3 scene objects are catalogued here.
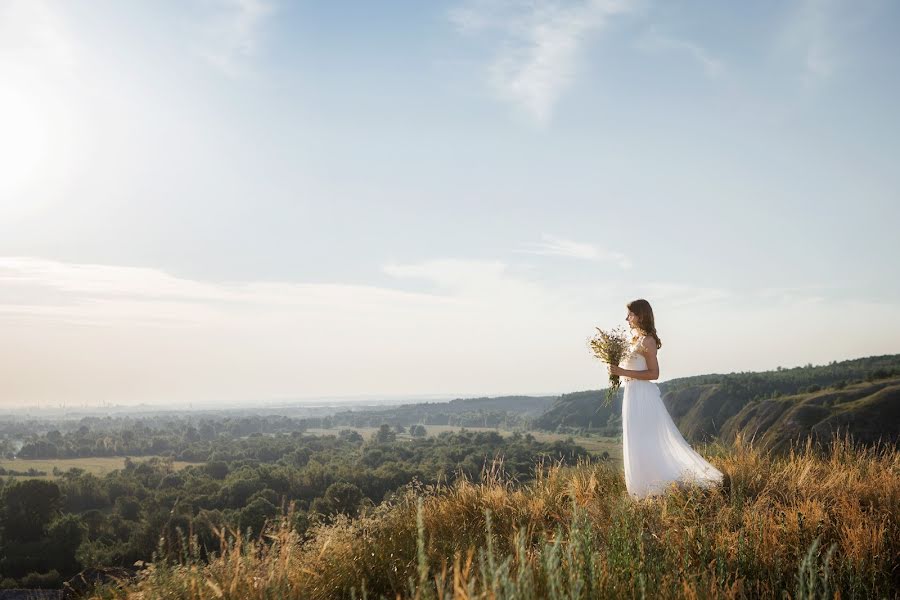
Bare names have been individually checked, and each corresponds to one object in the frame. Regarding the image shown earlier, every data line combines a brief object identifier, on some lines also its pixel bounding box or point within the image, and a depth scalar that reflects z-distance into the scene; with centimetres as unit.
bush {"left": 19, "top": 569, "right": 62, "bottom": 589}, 4353
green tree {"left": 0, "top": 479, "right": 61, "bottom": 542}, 5144
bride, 746
